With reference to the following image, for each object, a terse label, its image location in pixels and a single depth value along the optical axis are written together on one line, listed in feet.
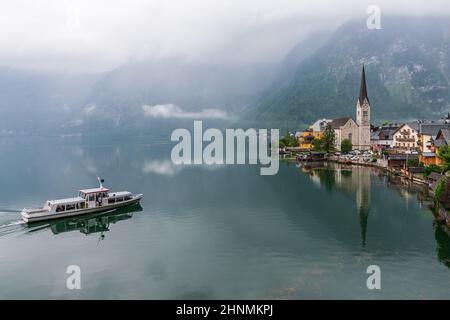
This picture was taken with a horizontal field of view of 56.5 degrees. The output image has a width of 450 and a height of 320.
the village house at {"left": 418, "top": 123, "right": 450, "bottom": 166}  239.50
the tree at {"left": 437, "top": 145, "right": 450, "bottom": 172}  176.24
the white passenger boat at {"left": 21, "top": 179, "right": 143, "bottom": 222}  143.54
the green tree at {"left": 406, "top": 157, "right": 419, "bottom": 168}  249.75
